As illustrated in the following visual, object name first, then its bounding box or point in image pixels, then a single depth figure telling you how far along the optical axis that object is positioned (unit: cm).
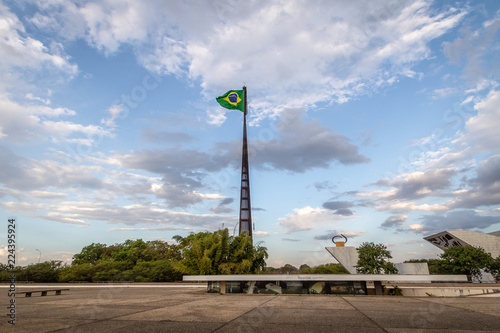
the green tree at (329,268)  5194
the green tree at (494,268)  3906
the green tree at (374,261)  2802
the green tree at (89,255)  6731
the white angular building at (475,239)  4525
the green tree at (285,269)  3687
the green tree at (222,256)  2458
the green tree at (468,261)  3925
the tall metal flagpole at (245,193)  6350
